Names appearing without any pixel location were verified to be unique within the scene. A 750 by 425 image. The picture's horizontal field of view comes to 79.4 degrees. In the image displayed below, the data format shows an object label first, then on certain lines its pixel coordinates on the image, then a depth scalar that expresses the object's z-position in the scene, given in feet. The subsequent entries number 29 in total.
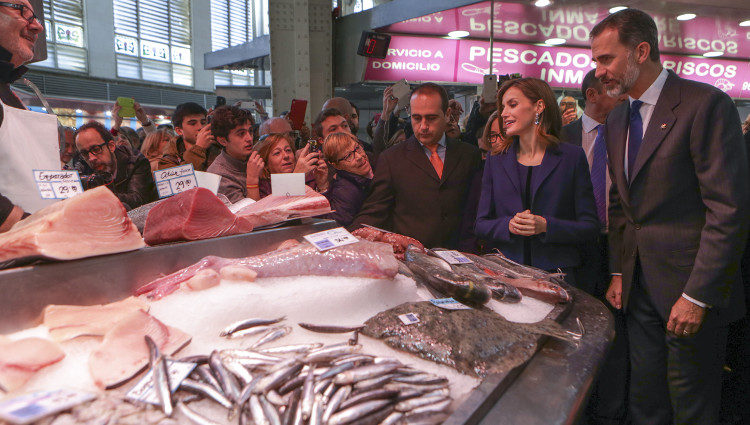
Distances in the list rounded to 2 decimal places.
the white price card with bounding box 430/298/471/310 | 4.90
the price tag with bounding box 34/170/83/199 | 6.37
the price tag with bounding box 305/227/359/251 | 5.72
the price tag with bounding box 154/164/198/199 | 7.41
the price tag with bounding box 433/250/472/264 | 6.63
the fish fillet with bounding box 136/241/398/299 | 5.31
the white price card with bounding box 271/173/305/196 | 7.93
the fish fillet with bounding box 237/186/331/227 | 7.13
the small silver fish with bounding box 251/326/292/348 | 4.18
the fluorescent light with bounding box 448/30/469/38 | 24.31
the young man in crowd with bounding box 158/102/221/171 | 13.01
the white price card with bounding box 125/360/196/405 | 3.18
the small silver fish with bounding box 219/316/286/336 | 4.37
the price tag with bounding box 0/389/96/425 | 2.75
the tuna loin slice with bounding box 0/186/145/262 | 4.55
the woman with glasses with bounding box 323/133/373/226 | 10.23
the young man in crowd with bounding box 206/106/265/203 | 11.19
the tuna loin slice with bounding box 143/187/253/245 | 6.07
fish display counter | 3.24
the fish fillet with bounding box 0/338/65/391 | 3.30
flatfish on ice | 3.97
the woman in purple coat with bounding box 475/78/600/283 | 8.36
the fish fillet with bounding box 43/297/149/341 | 4.05
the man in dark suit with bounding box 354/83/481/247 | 10.02
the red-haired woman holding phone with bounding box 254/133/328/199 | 11.16
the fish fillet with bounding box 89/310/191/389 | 3.47
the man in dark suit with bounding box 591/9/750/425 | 6.72
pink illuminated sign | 24.44
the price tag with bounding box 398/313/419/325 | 4.44
